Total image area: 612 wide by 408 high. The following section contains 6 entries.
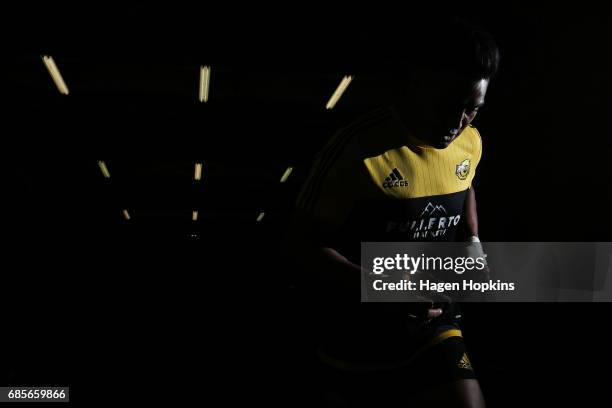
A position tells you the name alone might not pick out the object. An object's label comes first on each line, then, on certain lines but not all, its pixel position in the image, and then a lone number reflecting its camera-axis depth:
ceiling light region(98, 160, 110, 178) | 11.83
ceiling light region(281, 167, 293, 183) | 11.96
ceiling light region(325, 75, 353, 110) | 7.24
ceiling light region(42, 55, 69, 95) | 6.75
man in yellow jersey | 1.88
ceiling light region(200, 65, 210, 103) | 7.00
